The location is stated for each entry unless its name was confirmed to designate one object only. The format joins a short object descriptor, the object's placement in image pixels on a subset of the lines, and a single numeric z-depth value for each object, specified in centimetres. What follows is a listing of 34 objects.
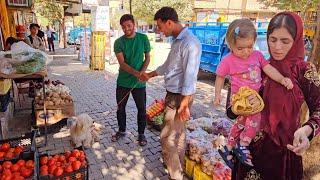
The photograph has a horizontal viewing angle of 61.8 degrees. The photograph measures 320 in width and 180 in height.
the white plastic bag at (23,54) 414
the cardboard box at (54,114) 529
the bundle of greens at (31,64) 418
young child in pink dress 204
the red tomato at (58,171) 302
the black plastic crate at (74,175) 296
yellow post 1258
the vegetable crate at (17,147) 330
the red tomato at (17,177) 284
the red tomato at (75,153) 338
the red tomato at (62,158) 333
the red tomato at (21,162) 306
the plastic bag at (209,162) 358
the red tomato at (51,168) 308
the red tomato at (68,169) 308
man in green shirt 448
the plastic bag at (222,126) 481
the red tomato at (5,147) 342
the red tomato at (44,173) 303
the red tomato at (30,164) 304
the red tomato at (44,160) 322
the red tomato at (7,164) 301
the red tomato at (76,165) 314
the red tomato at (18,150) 336
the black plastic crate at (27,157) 318
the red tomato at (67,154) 340
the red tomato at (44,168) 309
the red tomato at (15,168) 299
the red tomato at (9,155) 329
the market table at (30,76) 414
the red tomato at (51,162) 319
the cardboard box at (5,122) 482
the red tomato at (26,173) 294
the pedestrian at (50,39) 2195
